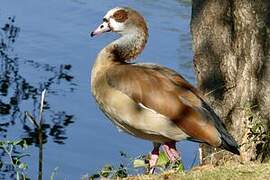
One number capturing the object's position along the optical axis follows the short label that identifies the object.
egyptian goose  15.42
